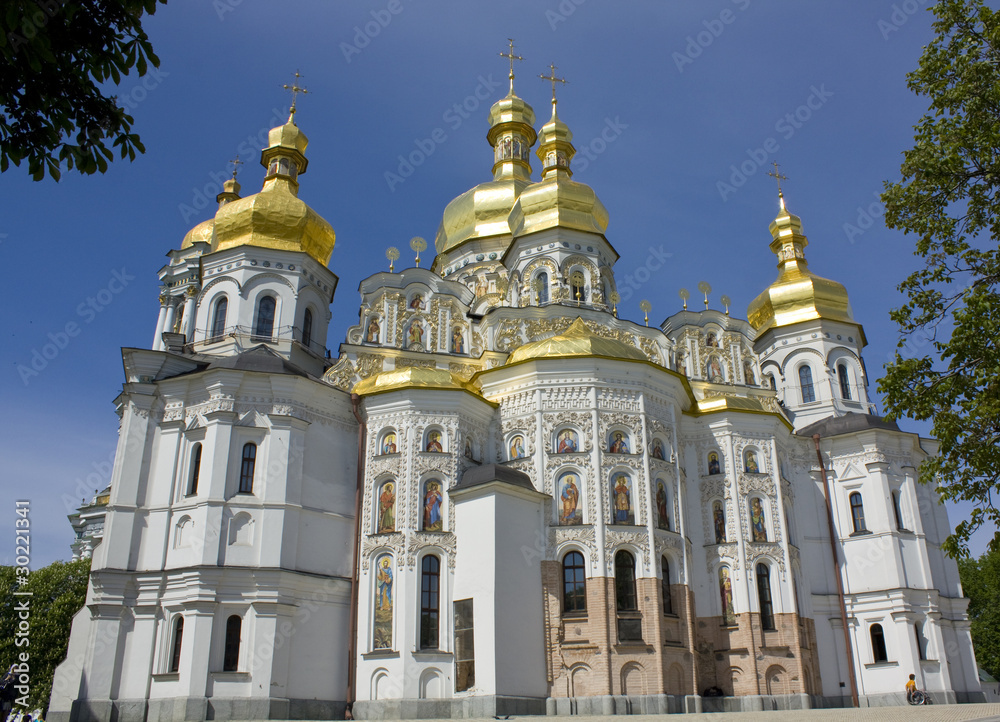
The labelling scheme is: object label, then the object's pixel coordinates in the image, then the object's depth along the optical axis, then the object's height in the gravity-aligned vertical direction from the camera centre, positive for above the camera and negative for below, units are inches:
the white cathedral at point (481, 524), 724.7 +141.8
